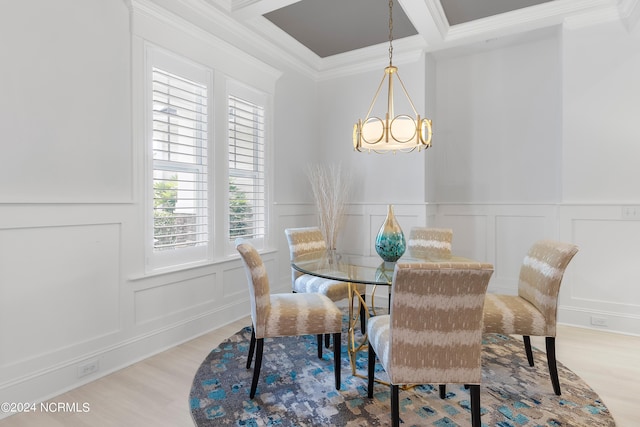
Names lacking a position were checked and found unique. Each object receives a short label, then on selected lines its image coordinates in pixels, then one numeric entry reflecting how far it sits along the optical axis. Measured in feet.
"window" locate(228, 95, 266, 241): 11.40
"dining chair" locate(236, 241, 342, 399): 6.81
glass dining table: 6.72
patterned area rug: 6.15
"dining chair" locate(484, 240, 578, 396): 6.75
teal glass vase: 7.74
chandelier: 7.96
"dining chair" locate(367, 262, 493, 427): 4.83
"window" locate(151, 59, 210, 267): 9.03
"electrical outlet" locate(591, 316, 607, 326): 10.46
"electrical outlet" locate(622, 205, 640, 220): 10.05
